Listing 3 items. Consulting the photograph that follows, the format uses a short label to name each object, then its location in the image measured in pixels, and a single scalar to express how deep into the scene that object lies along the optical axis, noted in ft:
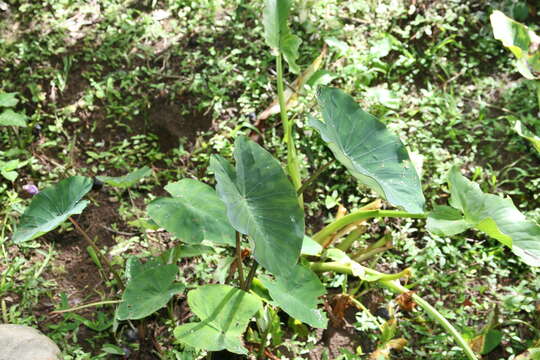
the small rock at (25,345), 5.64
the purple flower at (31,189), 7.43
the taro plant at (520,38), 7.43
